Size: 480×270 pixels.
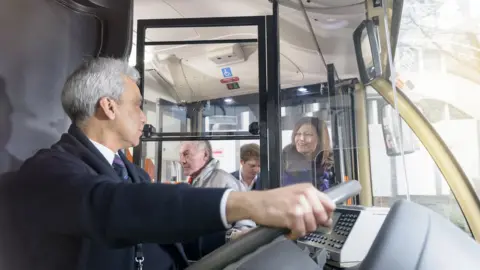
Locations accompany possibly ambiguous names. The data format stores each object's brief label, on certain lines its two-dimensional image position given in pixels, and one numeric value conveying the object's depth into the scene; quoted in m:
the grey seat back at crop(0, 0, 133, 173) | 1.29
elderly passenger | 2.44
